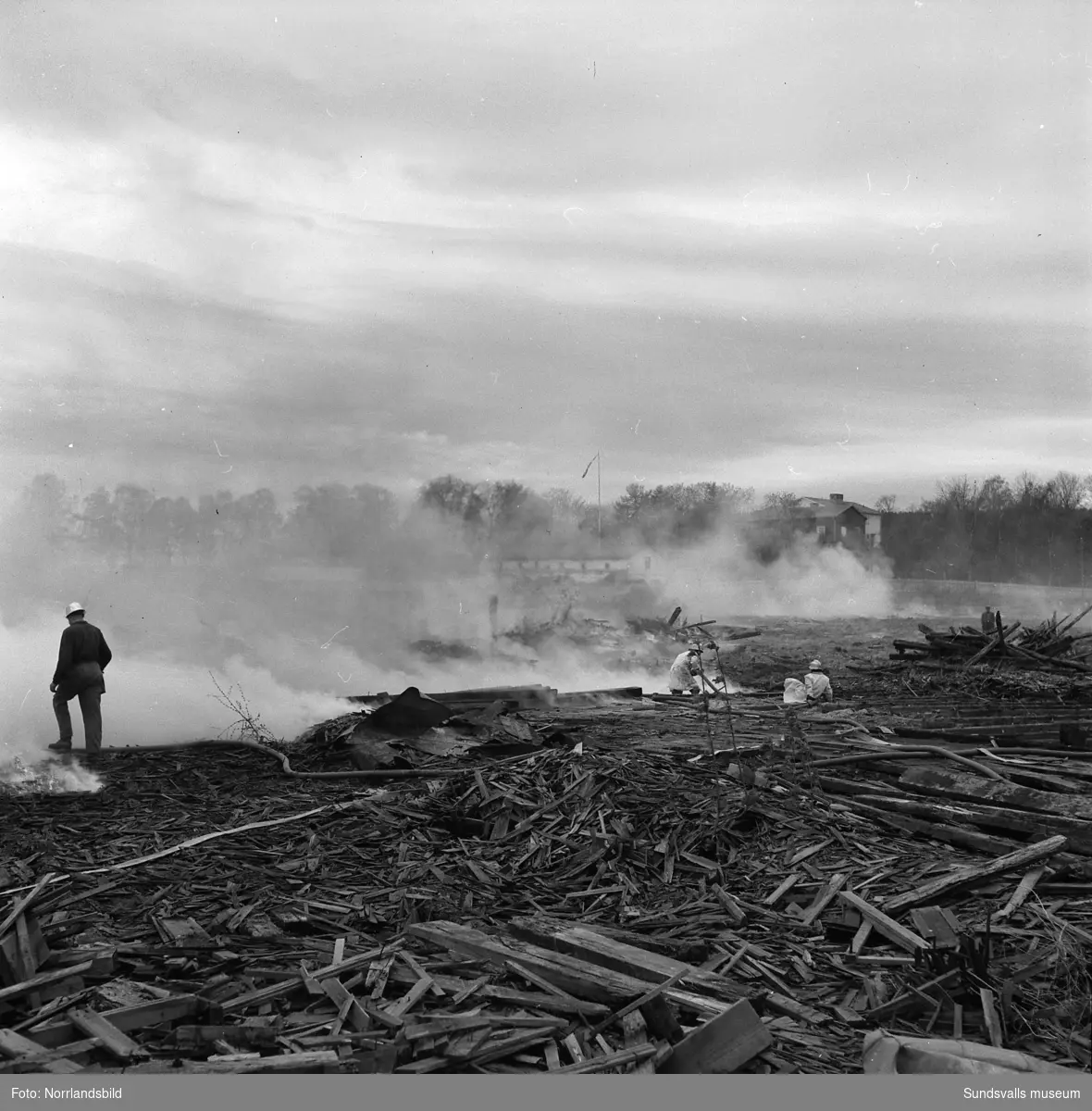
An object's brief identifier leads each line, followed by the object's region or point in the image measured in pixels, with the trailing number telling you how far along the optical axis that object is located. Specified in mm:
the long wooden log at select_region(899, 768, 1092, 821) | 7457
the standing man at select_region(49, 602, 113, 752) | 12047
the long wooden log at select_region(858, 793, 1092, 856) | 6746
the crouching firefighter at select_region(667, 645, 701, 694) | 17328
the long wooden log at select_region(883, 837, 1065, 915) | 6012
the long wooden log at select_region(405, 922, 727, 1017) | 4695
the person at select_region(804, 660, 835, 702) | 15789
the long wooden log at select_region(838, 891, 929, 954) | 5406
